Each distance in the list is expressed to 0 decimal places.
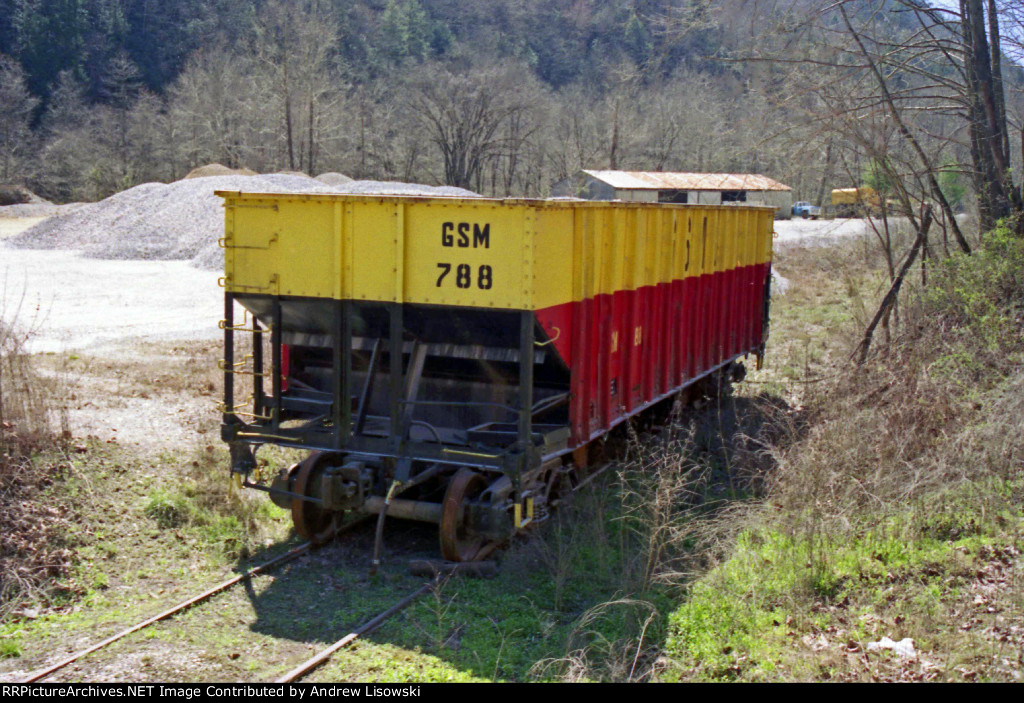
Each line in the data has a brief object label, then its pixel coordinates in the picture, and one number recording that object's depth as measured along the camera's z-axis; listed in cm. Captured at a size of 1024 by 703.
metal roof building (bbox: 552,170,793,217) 4592
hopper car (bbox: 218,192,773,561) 745
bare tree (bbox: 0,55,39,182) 6494
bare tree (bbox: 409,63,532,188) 6681
